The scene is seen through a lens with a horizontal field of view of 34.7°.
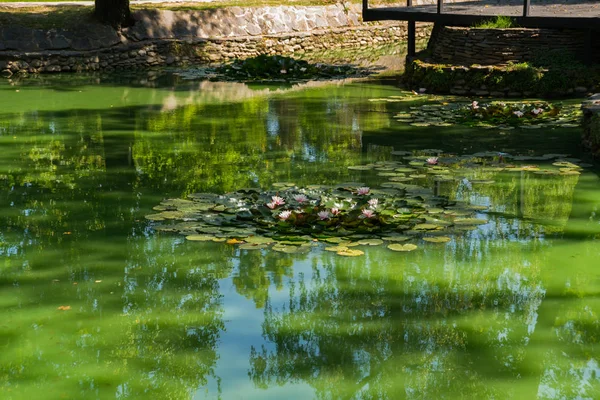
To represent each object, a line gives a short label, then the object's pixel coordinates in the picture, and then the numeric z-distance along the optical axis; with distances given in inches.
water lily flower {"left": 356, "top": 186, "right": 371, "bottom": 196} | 304.5
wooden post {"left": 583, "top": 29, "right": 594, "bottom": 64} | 578.9
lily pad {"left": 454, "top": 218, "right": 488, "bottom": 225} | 296.1
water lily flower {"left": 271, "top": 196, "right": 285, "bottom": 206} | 295.6
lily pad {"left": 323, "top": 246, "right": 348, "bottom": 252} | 268.7
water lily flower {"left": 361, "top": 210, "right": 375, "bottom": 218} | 282.5
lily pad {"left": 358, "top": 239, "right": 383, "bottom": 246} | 272.2
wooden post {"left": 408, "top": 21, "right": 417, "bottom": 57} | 695.1
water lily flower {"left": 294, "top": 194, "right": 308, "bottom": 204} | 296.7
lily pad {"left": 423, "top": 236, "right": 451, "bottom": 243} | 275.7
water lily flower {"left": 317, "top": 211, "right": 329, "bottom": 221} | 284.8
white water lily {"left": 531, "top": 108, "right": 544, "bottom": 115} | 476.1
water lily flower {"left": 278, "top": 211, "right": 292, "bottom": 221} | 283.4
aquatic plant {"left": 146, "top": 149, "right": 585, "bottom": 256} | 279.1
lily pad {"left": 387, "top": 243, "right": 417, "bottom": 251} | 267.7
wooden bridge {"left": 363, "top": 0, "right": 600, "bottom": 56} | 577.6
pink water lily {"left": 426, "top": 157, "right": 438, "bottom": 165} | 376.9
